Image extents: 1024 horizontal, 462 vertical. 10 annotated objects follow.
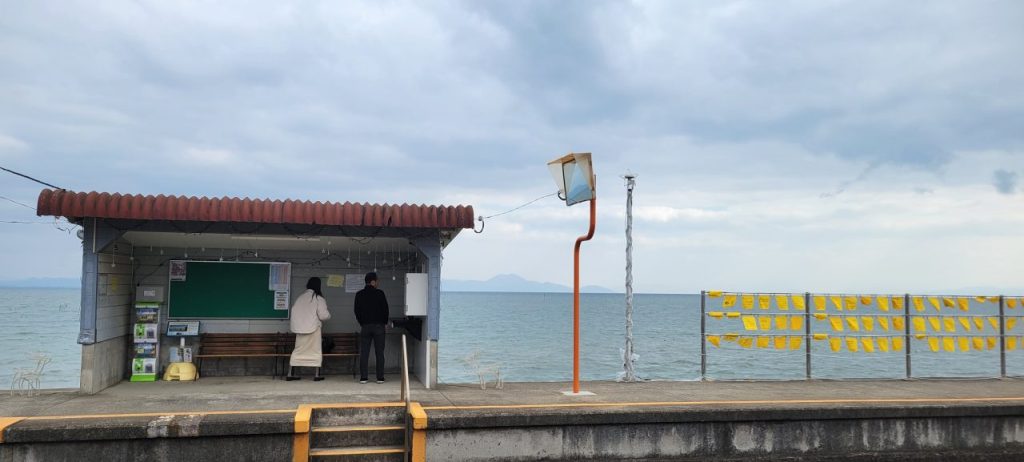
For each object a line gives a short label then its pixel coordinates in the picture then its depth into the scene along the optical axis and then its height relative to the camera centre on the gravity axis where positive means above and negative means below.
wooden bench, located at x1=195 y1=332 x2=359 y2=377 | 12.44 -1.17
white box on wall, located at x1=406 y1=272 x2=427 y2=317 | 11.45 -0.26
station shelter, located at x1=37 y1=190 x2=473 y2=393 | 10.34 +0.15
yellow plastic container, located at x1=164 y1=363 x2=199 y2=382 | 11.95 -1.55
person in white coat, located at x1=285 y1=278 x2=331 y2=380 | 12.09 -0.82
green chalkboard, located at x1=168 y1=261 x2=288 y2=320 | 12.61 -0.32
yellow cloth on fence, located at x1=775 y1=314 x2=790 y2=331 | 13.35 -0.73
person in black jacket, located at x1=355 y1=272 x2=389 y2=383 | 11.82 -0.61
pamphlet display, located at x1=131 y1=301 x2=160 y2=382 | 11.91 -1.10
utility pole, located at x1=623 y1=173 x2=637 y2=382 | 12.21 -0.17
